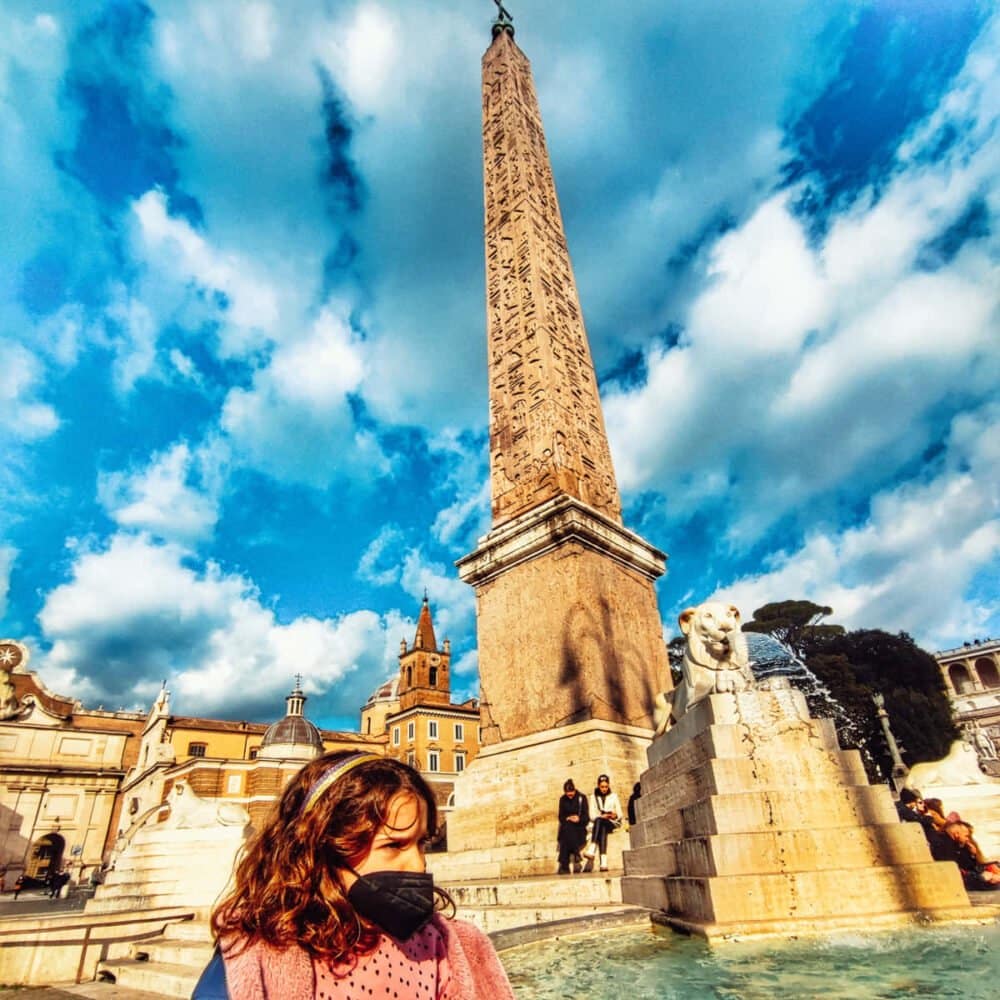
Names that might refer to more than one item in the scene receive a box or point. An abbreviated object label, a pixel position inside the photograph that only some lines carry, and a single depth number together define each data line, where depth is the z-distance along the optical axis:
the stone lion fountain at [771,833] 3.38
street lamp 18.53
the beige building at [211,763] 34.97
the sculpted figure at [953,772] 6.68
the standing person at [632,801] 6.24
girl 1.07
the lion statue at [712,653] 4.60
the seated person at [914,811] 5.59
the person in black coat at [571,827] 5.91
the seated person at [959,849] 5.39
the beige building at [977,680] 53.06
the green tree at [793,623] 31.64
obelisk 6.87
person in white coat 5.91
